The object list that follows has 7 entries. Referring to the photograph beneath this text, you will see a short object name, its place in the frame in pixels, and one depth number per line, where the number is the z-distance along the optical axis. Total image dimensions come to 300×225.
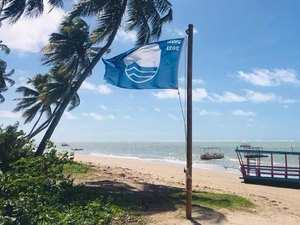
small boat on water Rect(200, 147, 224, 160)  36.74
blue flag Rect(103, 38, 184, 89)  6.10
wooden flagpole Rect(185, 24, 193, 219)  6.03
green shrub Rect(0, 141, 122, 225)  4.03
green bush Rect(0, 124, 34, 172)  7.52
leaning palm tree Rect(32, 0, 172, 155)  13.91
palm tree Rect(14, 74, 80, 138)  19.16
